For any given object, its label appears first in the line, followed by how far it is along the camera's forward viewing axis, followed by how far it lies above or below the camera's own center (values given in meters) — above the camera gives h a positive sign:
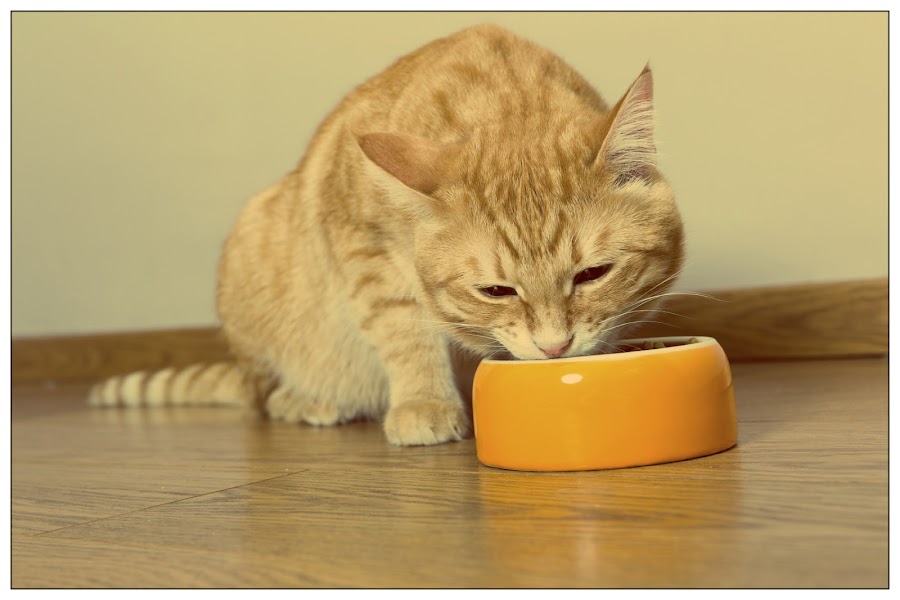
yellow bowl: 0.89 -0.06
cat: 0.94 +0.02
